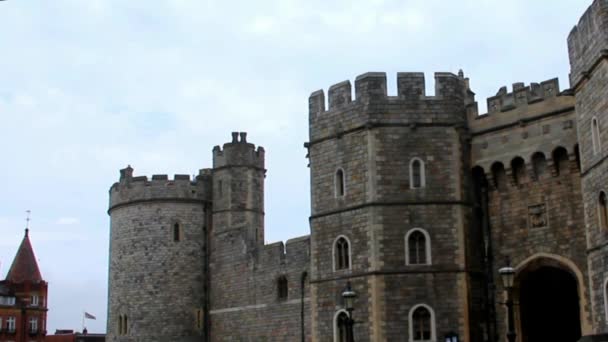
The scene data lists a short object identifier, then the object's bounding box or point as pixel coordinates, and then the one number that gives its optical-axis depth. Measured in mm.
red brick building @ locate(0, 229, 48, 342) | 67750
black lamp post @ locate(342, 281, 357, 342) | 20984
